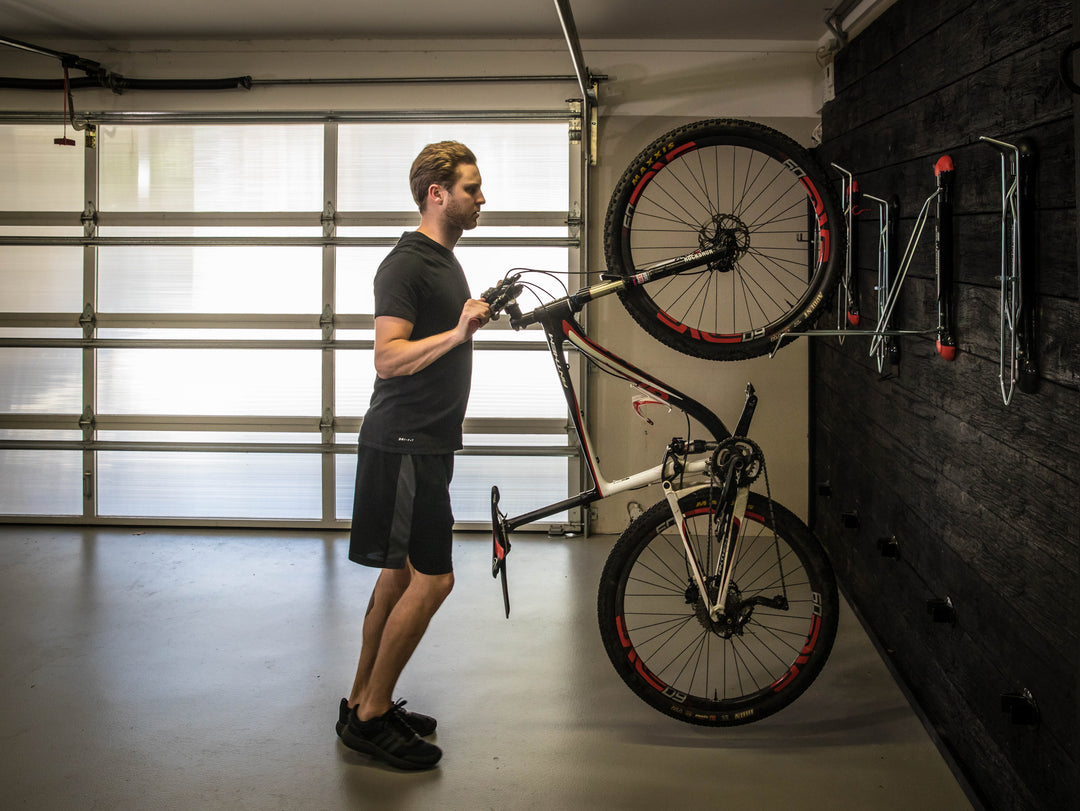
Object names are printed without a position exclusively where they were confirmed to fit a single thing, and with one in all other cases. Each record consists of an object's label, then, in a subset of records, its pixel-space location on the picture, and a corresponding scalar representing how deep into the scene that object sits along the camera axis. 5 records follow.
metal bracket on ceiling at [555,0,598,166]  4.17
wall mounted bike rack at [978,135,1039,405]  2.07
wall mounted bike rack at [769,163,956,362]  2.61
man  2.54
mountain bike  2.53
